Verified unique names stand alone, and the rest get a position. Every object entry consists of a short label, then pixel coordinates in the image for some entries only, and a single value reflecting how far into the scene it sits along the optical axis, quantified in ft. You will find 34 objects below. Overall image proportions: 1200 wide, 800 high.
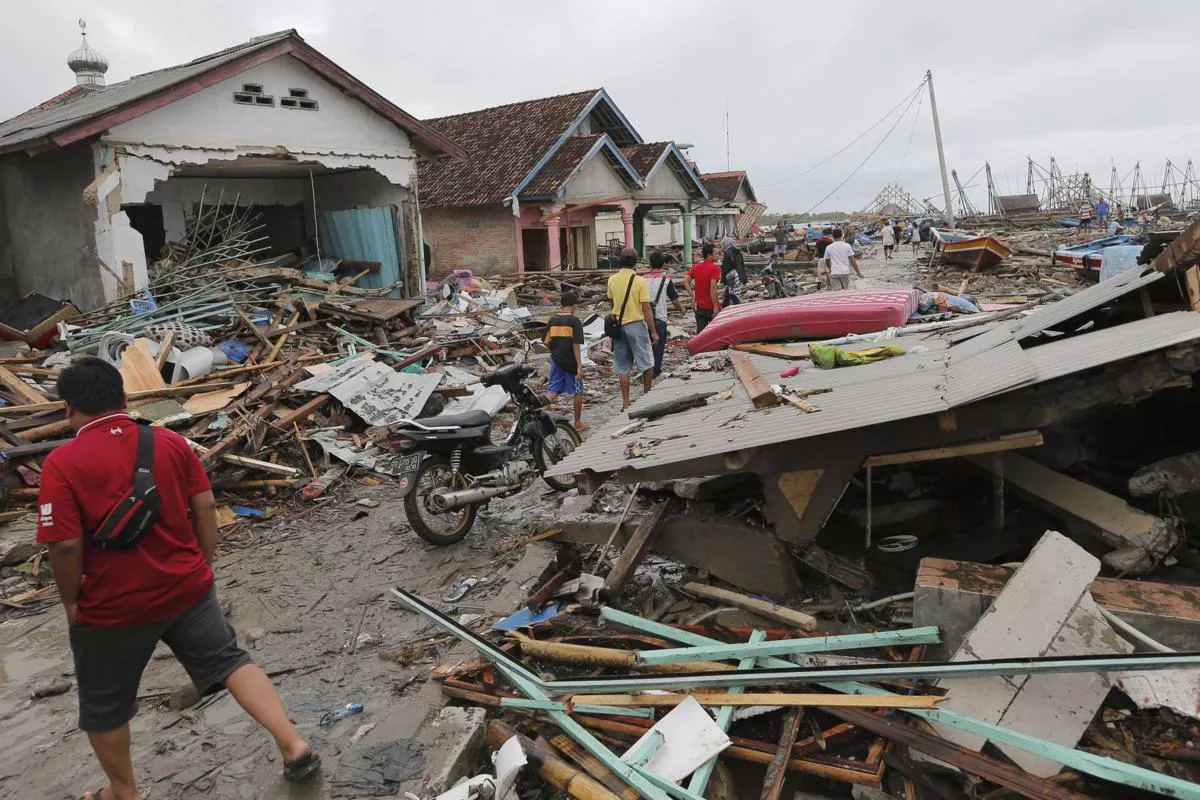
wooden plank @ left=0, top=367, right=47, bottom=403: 26.61
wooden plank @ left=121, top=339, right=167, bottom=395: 28.17
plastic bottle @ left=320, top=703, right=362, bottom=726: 12.73
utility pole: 102.27
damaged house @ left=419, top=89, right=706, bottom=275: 77.41
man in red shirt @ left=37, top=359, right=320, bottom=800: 9.39
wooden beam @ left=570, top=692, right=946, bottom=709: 9.78
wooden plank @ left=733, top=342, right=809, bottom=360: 21.50
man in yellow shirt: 28.60
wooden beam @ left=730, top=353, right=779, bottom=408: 15.02
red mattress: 24.48
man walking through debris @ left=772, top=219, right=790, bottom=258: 106.42
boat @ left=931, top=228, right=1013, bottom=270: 70.54
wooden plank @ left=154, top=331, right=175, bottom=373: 30.37
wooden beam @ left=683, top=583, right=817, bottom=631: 12.56
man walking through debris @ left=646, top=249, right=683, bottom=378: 32.32
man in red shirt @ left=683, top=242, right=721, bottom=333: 36.78
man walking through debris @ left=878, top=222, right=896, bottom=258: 117.08
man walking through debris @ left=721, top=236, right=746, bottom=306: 44.04
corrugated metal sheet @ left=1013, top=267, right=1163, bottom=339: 16.66
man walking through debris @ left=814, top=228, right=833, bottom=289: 50.14
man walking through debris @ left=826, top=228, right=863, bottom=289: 48.83
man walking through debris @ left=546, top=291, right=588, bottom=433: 26.43
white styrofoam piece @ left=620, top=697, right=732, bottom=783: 9.95
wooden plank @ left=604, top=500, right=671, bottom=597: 14.66
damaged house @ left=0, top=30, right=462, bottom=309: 38.55
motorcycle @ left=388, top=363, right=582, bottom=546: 19.75
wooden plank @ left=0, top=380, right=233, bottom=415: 25.03
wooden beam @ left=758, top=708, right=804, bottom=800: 9.66
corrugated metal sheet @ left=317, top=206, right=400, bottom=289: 52.60
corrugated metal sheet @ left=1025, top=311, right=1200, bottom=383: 10.93
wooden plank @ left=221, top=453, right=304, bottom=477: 24.21
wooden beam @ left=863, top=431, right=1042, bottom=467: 12.12
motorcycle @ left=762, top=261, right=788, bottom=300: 59.01
